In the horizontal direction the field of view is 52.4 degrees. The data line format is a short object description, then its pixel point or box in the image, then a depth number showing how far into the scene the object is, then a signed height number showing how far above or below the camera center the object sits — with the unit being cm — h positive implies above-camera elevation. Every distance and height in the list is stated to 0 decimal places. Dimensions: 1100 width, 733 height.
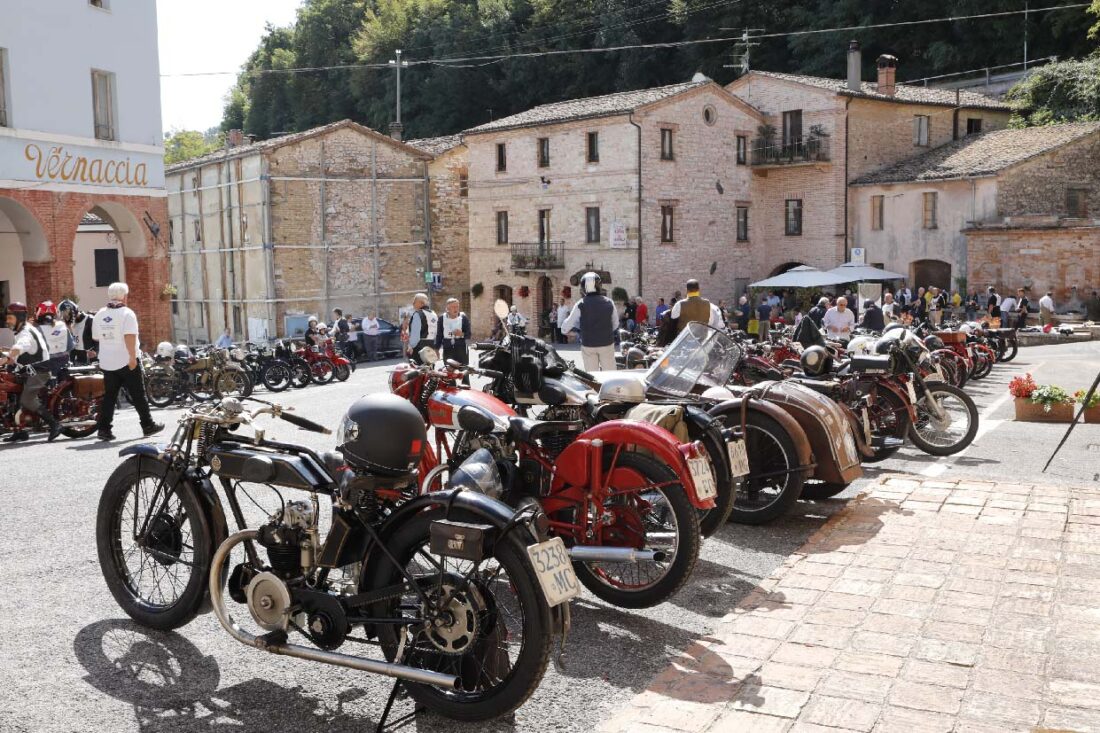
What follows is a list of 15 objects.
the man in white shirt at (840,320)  1817 -88
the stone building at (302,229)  3888 +175
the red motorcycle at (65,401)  1280 -139
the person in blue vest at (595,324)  1216 -58
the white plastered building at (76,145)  2242 +290
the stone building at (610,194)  3822 +276
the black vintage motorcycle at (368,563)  418 -116
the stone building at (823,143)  3978 +449
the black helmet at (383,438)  452 -66
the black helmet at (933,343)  1502 -105
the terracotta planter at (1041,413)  1267 -172
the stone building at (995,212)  3312 +168
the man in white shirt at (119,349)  1145 -70
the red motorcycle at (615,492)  559 -114
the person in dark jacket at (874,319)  1950 -93
